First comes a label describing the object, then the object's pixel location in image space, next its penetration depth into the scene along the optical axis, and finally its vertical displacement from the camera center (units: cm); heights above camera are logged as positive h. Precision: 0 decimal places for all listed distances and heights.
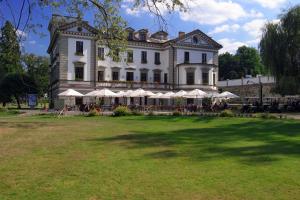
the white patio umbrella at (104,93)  2717 +104
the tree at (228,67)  6293 +891
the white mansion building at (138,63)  3294 +551
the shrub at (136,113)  2217 -86
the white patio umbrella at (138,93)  2826 +109
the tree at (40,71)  4439 +555
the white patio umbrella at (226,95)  2654 +83
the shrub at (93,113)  2135 -84
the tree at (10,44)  1145 +296
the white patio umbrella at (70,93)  2726 +104
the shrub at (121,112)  2137 -75
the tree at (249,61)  6294 +1023
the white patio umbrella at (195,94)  2655 +92
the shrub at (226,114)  2023 -85
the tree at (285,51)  2409 +504
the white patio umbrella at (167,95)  2904 +90
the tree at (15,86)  4057 +264
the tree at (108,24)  1349 +426
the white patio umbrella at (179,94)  2774 +93
